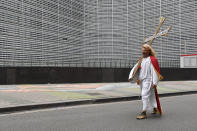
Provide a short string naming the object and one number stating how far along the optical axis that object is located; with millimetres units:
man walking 4879
